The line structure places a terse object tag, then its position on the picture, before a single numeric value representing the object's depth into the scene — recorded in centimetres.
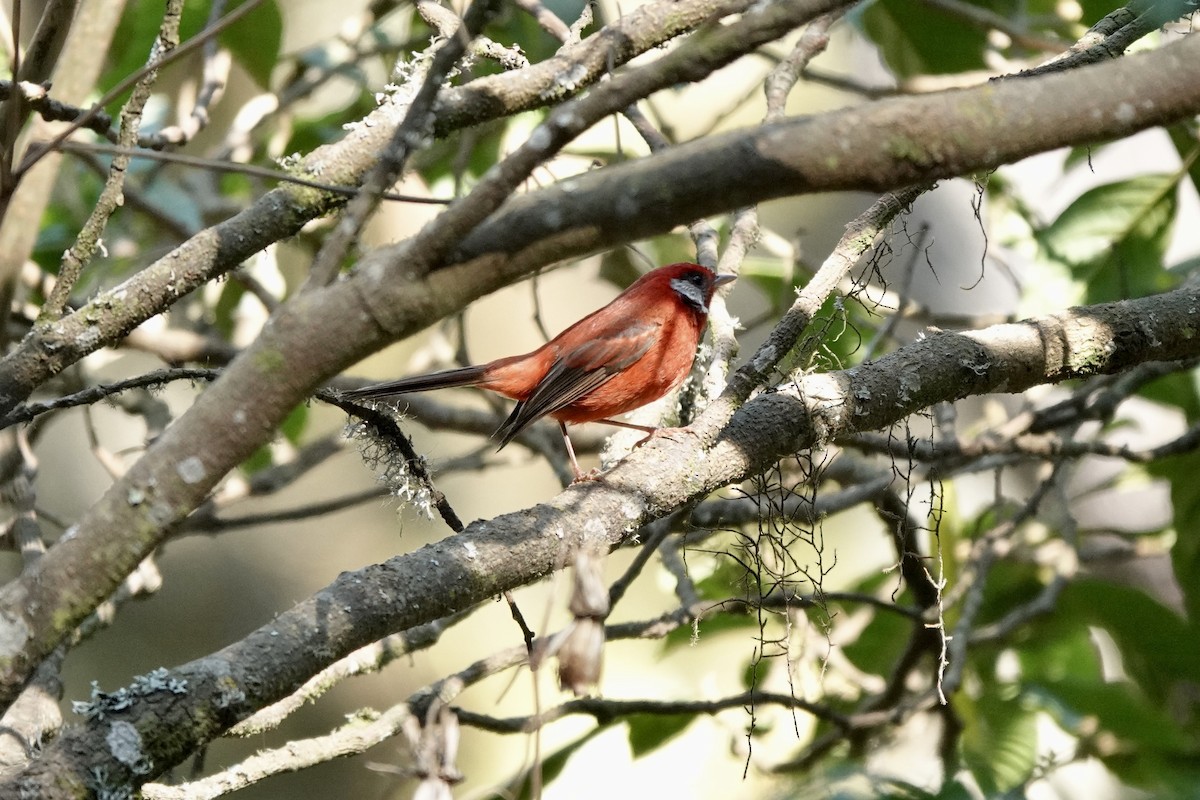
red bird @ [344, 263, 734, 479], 884
